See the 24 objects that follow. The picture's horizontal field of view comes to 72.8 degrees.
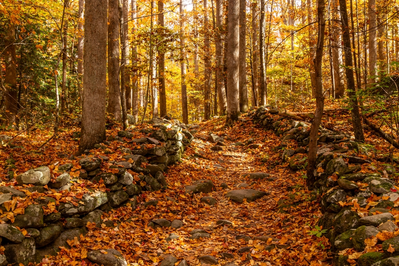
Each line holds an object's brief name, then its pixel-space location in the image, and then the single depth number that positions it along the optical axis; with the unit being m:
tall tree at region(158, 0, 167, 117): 13.84
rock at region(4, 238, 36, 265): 3.44
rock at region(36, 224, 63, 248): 3.88
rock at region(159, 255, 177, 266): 4.23
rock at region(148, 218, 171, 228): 5.51
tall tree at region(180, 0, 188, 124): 18.02
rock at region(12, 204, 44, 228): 3.77
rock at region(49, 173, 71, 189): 4.85
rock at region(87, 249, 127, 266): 3.96
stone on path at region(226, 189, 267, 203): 6.75
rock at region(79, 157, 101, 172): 5.69
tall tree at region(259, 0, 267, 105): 13.67
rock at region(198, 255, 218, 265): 4.28
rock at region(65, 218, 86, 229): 4.40
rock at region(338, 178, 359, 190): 4.48
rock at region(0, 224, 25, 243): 3.46
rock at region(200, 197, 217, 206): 6.68
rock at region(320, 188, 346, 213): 4.48
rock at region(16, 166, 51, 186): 4.66
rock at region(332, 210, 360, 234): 3.79
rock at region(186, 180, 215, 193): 7.12
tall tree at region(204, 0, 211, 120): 17.50
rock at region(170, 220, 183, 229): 5.54
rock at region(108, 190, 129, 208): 5.52
